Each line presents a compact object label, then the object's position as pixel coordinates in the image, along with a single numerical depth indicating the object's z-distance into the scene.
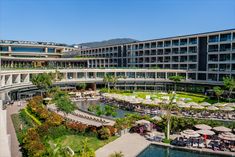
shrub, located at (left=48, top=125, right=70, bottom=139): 18.59
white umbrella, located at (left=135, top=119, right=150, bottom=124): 20.57
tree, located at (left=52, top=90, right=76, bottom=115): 23.71
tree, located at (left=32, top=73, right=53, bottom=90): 35.91
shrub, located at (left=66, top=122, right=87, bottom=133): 19.53
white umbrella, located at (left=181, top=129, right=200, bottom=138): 17.38
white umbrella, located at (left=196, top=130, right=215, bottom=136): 17.95
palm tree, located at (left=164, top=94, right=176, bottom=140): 18.37
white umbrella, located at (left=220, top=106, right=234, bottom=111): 26.25
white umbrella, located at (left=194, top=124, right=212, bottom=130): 18.92
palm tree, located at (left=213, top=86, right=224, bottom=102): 33.15
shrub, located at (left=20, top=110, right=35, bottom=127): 21.85
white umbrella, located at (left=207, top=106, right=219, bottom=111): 26.92
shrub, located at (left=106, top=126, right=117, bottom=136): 19.19
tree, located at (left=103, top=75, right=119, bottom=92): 45.45
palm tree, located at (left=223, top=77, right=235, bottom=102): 34.48
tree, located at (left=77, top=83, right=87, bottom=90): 44.81
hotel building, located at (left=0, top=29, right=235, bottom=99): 42.20
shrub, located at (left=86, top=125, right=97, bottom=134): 19.39
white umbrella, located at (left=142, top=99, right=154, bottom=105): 30.58
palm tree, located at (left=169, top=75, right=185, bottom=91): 45.39
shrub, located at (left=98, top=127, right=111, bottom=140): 18.41
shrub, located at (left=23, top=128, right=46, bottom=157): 13.88
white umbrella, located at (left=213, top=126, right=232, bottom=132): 18.30
